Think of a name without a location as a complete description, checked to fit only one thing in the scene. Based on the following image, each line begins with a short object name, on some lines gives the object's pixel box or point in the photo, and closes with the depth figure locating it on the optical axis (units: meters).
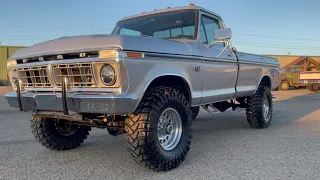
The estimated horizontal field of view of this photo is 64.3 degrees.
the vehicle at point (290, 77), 17.50
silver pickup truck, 2.73
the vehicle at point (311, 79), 15.64
